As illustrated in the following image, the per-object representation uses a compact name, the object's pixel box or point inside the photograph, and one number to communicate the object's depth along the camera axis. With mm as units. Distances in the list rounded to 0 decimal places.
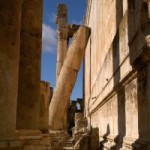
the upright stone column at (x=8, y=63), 5047
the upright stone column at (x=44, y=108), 9922
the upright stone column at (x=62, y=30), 26936
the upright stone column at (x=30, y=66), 7508
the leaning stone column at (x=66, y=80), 13266
